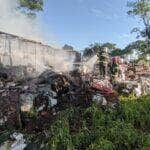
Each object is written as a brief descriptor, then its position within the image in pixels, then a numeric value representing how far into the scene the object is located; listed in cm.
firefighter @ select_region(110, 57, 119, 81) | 675
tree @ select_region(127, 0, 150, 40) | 1186
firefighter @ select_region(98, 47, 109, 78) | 698
